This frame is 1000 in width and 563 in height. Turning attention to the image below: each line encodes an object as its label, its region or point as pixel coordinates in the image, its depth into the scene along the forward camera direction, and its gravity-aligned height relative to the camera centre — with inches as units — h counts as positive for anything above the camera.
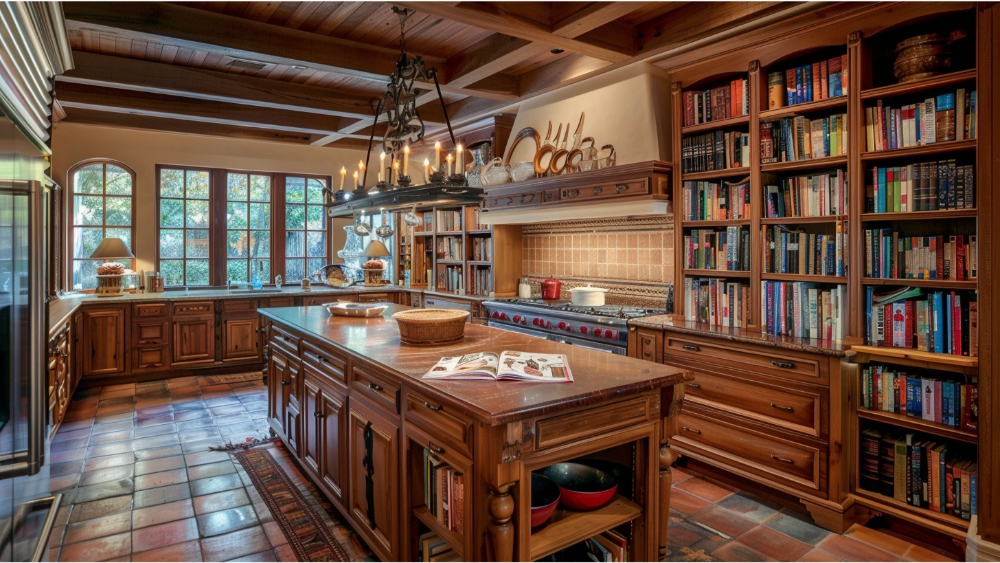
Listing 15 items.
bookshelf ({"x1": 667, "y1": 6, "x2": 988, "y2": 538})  101.3 +14.7
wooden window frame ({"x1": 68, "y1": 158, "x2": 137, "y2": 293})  237.9 +31.8
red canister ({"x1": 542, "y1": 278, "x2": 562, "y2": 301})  199.5 -3.2
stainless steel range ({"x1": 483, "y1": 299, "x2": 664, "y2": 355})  153.6 -12.8
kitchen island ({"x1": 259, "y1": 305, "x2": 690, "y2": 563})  68.9 -22.8
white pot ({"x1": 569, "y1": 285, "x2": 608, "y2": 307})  180.5 -5.3
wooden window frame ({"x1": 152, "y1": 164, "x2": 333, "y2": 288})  271.3 +31.6
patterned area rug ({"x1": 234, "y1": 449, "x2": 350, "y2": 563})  102.3 -48.7
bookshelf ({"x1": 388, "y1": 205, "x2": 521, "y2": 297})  224.5 +12.2
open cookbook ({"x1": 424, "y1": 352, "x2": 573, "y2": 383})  81.8 -13.5
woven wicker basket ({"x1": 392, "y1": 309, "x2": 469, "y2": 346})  108.8 -9.6
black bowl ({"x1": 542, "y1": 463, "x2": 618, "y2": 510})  81.1 -31.4
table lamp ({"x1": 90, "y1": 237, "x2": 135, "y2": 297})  231.1 +5.7
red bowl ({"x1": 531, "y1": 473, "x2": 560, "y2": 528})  75.3 -31.5
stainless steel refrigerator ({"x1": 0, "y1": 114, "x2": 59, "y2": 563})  60.7 -7.3
